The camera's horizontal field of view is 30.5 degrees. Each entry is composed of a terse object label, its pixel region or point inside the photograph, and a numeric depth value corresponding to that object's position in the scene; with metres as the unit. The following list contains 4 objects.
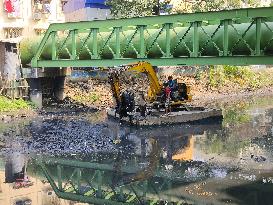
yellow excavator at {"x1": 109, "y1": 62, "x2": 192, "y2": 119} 24.28
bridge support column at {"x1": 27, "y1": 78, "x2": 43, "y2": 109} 31.16
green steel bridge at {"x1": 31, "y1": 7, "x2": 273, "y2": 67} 19.88
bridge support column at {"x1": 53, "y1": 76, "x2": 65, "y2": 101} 33.75
